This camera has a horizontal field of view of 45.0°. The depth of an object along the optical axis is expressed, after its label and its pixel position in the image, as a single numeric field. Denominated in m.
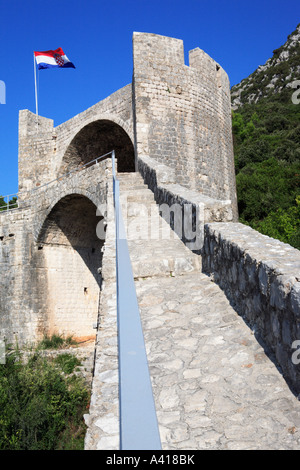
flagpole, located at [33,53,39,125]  15.67
